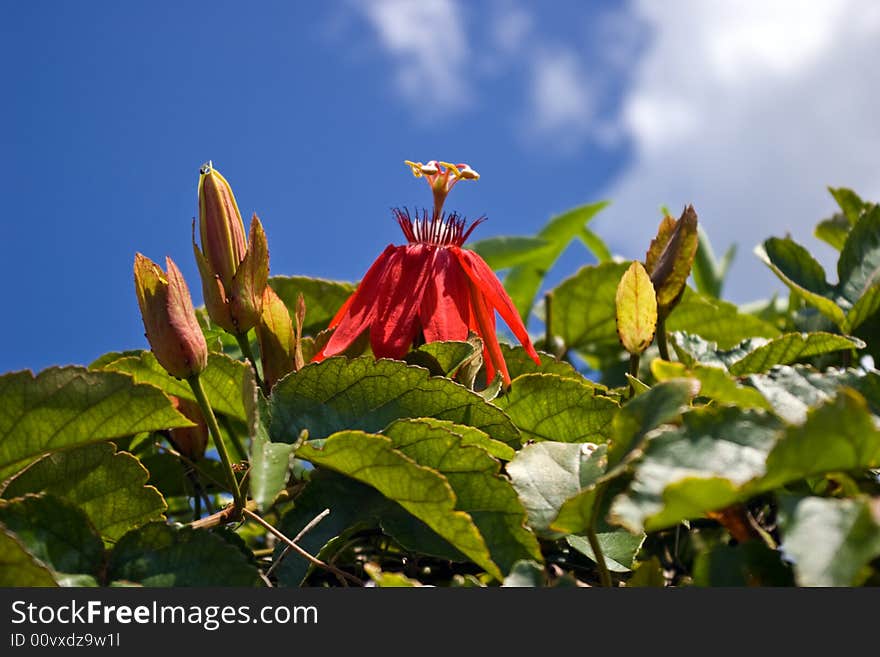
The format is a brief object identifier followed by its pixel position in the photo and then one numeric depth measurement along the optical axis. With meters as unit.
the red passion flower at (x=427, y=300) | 0.91
